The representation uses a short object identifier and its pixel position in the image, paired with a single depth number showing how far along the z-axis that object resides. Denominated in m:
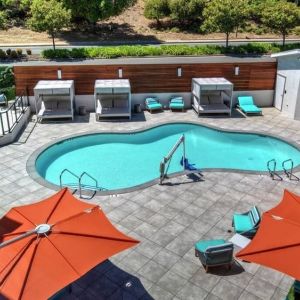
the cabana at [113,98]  21.70
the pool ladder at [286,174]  15.29
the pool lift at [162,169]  14.31
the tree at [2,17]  41.70
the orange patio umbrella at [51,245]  6.57
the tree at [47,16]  37.00
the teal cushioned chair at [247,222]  11.24
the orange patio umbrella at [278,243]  7.16
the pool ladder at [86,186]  15.30
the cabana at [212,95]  22.41
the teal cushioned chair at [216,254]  9.86
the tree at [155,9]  55.59
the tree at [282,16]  40.91
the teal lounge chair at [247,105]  22.95
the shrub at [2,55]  36.06
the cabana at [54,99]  21.22
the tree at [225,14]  39.16
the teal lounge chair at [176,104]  23.50
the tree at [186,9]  54.81
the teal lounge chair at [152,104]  23.22
